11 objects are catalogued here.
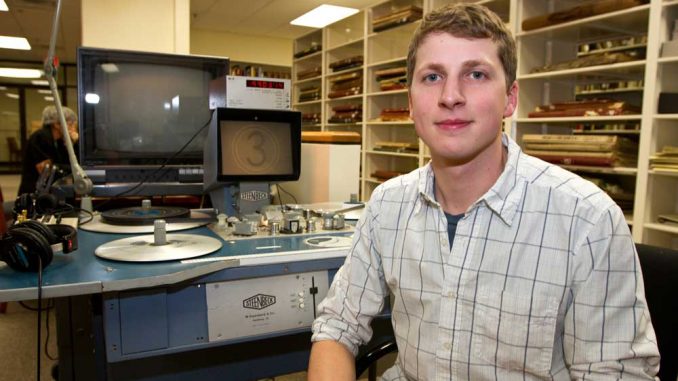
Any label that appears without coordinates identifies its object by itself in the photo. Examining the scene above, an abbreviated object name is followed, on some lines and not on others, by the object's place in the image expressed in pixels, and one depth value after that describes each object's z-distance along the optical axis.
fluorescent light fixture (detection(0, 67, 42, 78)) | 10.24
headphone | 1.03
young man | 0.83
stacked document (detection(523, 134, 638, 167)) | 2.70
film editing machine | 1.17
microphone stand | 1.44
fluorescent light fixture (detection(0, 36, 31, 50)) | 7.85
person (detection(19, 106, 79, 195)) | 3.79
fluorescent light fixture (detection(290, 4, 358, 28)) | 5.51
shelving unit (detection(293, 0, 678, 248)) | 2.46
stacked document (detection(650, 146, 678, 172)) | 2.38
